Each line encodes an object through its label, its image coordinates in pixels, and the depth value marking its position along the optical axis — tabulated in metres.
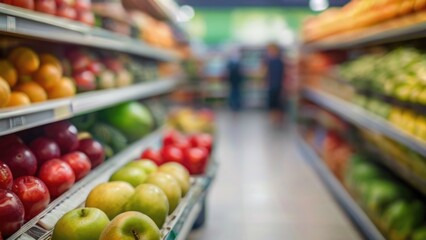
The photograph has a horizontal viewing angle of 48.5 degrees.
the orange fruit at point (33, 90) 2.22
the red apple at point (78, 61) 3.18
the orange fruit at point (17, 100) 2.05
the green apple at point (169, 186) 2.38
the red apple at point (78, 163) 2.39
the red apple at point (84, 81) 2.96
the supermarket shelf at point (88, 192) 1.85
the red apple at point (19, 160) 2.03
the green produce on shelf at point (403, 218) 3.04
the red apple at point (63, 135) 2.51
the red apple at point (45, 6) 2.28
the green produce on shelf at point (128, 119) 3.82
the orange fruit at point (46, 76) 2.44
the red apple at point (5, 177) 1.80
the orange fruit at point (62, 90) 2.48
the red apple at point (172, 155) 3.14
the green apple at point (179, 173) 2.65
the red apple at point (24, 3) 2.05
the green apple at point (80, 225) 1.73
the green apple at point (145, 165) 2.72
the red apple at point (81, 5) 2.85
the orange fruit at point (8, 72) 2.14
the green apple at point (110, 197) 2.10
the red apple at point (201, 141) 3.67
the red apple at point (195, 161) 3.17
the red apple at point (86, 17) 2.86
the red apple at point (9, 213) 1.66
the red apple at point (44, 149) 2.29
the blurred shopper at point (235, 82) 14.12
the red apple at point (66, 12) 2.54
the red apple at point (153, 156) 3.13
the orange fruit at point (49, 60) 2.56
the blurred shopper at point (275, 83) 10.88
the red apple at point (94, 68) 3.25
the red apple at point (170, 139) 3.83
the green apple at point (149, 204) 2.04
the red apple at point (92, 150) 2.68
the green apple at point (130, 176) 2.50
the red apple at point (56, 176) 2.15
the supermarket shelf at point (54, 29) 1.83
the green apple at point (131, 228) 1.68
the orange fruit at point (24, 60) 2.31
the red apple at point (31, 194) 1.88
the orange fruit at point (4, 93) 1.89
